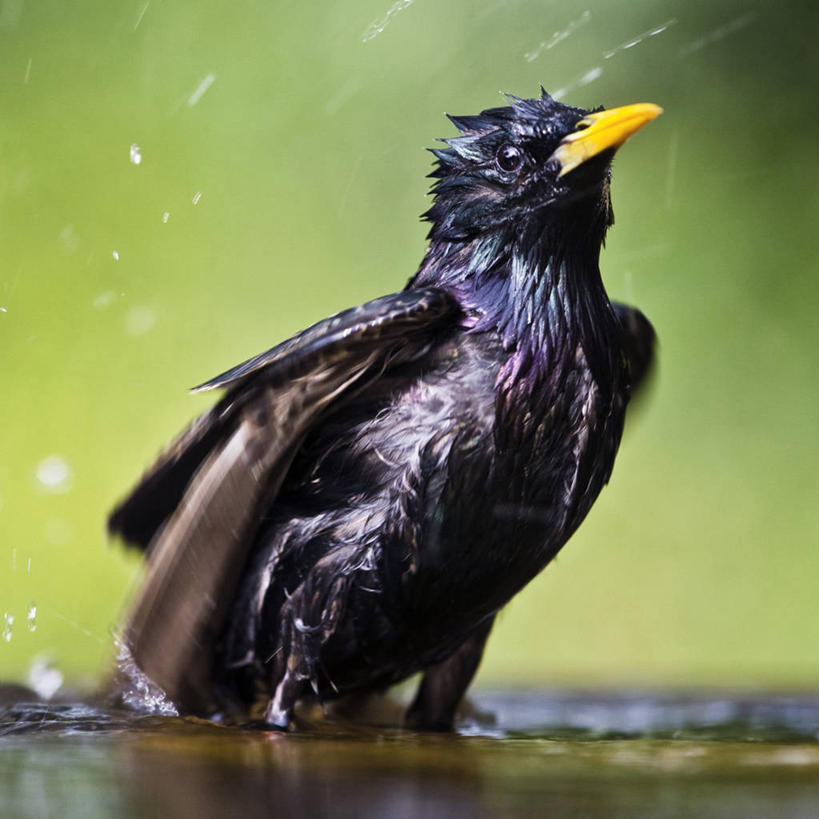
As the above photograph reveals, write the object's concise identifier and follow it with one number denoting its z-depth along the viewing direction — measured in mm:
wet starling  4215
